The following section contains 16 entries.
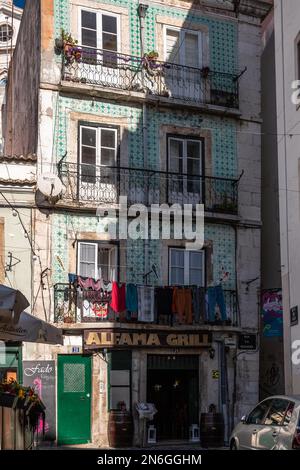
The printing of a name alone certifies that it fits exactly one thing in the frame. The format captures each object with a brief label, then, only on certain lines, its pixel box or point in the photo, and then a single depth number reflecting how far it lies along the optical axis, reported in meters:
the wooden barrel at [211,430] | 21.03
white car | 11.67
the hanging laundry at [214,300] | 21.67
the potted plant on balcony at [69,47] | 21.73
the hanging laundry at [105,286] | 20.88
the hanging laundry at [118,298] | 20.73
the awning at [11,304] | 10.34
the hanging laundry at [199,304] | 21.52
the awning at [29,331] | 11.81
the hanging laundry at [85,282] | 20.62
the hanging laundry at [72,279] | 20.62
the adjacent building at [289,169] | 18.72
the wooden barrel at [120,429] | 20.33
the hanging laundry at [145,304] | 20.98
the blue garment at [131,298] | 20.84
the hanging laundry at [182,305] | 21.27
